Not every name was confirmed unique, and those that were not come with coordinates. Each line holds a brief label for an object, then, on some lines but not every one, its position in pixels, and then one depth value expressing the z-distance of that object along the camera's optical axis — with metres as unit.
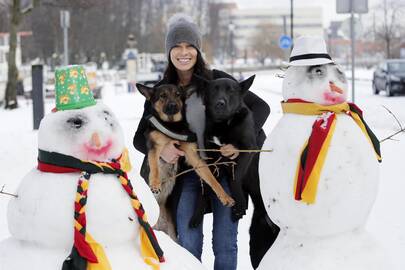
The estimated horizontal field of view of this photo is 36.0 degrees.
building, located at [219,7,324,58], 118.81
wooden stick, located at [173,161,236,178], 3.59
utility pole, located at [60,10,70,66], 17.42
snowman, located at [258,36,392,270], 3.05
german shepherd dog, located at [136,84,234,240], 3.72
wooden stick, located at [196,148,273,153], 3.40
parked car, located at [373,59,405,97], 21.93
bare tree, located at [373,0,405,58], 43.81
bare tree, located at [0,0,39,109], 19.38
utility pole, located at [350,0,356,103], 11.70
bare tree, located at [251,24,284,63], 80.06
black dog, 3.63
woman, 3.81
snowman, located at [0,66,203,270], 2.80
